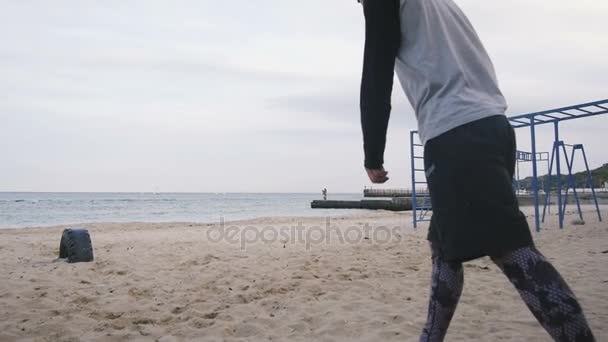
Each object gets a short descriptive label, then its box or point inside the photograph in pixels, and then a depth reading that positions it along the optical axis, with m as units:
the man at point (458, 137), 1.11
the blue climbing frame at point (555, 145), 7.56
